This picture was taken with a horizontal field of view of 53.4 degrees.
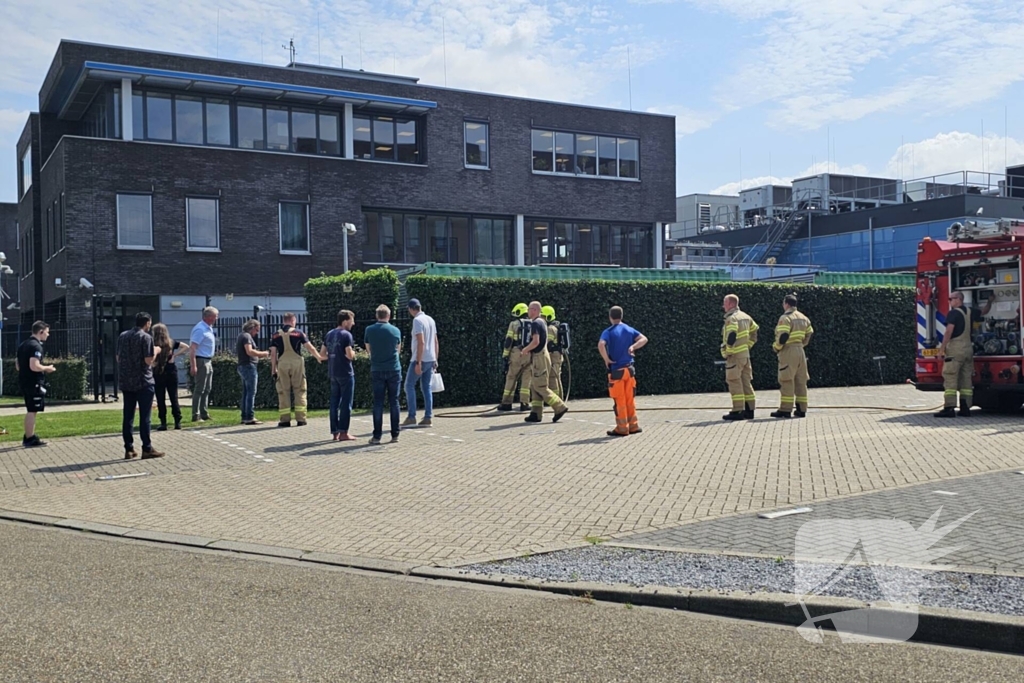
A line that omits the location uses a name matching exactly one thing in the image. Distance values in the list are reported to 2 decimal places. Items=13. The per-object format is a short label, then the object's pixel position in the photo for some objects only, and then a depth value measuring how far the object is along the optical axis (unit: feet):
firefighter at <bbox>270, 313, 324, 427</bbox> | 51.75
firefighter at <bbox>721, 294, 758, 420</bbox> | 50.70
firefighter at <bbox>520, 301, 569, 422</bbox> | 51.08
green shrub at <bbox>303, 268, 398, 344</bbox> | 66.90
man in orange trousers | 45.34
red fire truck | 52.70
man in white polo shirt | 49.52
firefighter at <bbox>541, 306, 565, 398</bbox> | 56.70
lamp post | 102.22
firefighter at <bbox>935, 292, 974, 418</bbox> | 51.60
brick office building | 100.42
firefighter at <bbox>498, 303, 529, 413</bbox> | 57.06
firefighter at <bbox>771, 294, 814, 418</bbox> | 52.03
